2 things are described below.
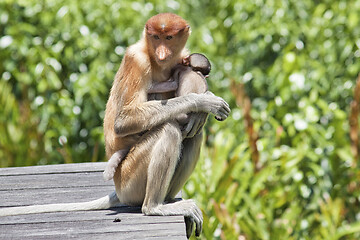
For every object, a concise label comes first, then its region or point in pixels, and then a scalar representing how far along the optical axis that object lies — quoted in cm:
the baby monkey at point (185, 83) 690
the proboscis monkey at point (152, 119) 666
